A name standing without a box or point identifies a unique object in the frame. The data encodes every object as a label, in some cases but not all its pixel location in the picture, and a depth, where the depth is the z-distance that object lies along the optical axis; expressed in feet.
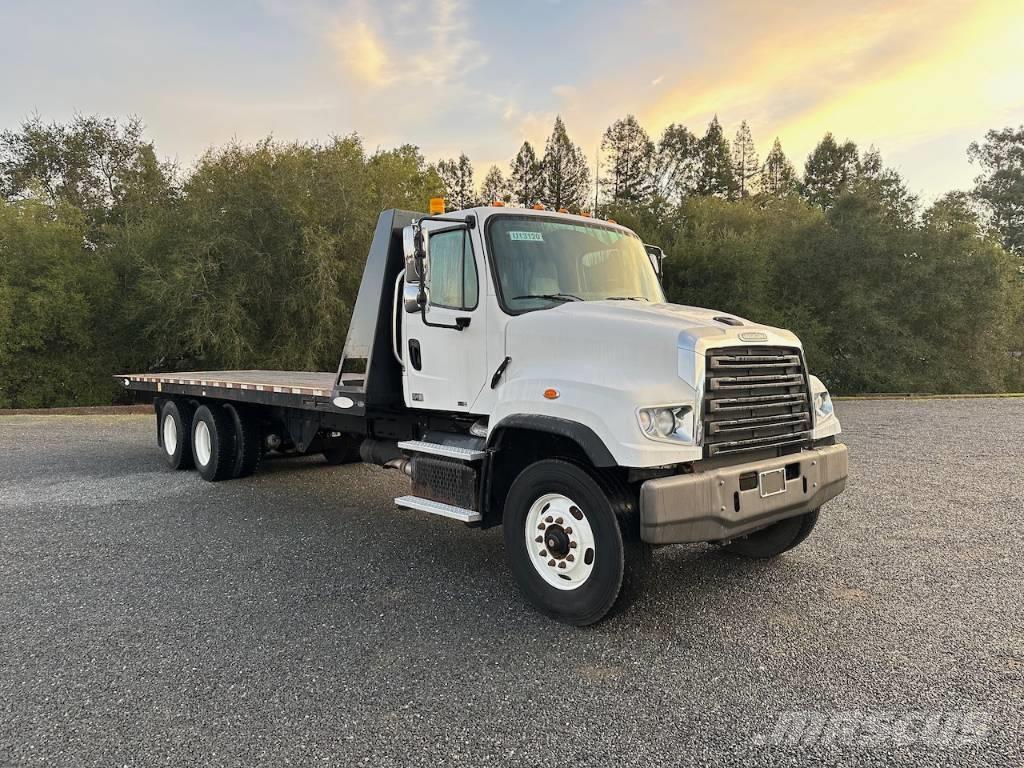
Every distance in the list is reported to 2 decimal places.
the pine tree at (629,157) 131.44
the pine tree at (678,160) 136.87
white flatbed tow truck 11.92
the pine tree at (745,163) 149.18
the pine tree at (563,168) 133.59
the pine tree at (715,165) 140.56
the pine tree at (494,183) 140.56
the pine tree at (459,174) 150.41
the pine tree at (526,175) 135.95
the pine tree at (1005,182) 140.67
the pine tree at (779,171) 161.58
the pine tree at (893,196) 83.71
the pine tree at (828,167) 155.63
